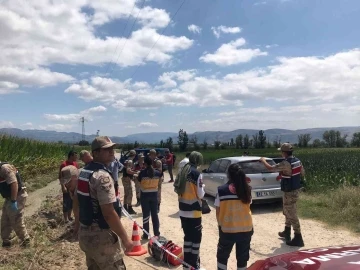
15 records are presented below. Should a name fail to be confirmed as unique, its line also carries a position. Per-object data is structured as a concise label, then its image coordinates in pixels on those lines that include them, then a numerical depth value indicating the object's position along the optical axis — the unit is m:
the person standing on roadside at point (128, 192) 10.57
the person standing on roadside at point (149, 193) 7.18
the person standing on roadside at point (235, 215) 4.55
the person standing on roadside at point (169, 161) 18.34
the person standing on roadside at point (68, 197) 8.68
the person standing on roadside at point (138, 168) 9.99
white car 9.95
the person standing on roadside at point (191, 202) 5.27
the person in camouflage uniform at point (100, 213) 3.41
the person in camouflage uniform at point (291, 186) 7.05
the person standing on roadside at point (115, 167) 9.20
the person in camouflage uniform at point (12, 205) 6.89
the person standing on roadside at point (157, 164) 8.47
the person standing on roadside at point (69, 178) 8.24
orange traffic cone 6.59
